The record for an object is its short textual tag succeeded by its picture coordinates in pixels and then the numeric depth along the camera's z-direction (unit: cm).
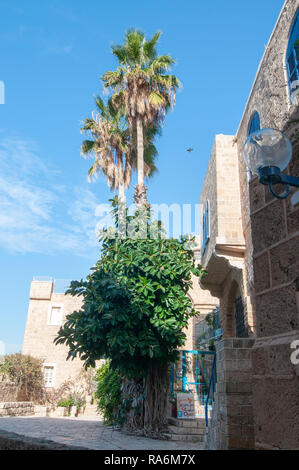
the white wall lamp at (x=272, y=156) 299
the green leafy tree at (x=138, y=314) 884
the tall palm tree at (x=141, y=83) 1416
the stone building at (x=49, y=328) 2236
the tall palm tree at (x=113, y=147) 1548
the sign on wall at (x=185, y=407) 977
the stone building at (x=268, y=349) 286
